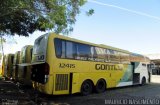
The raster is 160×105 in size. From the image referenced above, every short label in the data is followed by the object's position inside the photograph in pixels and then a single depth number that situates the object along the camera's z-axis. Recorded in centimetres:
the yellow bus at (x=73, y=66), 593
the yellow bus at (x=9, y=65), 1092
